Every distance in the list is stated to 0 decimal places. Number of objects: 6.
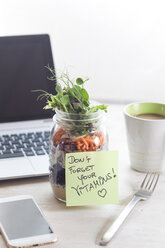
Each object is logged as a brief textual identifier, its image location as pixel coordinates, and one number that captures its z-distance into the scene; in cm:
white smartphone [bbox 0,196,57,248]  69
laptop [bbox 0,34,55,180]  103
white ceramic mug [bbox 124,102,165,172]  87
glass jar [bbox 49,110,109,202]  76
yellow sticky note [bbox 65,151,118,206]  76
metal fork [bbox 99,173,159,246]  70
